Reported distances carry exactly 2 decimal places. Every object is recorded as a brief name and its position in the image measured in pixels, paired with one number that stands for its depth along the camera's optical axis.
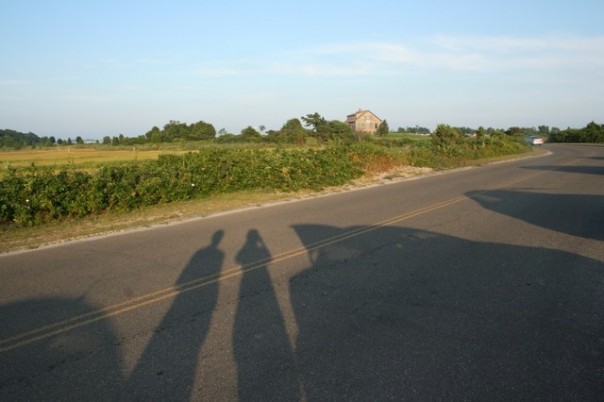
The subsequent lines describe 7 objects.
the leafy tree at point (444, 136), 35.69
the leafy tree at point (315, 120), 63.19
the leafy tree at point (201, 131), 75.00
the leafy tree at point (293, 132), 55.15
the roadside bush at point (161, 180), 10.31
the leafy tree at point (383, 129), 88.44
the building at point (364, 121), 97.88
